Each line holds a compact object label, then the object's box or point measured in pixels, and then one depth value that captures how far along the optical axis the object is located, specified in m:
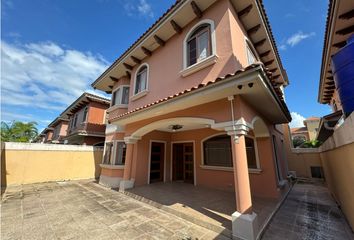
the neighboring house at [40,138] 32.90
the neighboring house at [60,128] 20.71
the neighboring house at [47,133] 27.52
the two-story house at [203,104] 3.77
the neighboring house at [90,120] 13.63
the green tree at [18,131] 27.64
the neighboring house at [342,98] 2.93
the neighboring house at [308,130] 30.50
